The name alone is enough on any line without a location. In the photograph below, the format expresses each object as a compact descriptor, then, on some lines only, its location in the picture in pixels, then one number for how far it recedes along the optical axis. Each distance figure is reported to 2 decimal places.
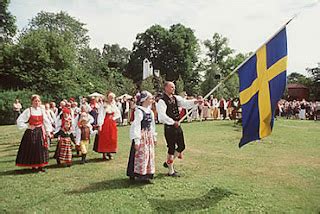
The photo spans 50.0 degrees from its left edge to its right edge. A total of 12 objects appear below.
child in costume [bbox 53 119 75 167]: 8.86
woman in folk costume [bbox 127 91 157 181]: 6.87
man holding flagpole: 7.26
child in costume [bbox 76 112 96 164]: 9.50
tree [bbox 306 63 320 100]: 53.78
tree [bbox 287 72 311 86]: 59.50
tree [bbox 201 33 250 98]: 63.53
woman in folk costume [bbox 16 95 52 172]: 8.14
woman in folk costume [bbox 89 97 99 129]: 13.55
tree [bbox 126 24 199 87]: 52.97
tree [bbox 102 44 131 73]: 88.57
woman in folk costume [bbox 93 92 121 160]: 9.71
